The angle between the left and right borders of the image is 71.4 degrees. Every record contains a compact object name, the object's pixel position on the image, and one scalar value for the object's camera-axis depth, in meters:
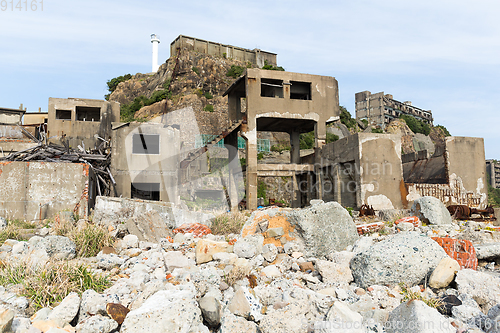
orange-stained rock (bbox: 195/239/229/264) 6.06
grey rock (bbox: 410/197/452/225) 9.58
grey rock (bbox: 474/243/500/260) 6.07
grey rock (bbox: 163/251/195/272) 5.59
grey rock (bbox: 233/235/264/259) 6.19
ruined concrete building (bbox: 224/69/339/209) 17.61
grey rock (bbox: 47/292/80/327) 3.88
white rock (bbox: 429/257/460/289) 4.96
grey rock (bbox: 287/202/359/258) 6.64
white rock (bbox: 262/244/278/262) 6.23
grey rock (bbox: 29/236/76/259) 6.26
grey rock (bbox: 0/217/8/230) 9.86
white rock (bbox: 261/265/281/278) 5.52
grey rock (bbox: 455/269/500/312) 4.41
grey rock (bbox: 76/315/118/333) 3.67
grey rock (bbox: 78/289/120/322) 4.03
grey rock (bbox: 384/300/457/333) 3.49
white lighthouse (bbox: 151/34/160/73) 50.74
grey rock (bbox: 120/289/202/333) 3.57
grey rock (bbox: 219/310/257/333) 3.88
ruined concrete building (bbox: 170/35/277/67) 44.59
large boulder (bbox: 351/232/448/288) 5.04
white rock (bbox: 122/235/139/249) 7.17
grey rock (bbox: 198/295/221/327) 3.98
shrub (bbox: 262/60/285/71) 45.33
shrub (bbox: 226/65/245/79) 43.62
